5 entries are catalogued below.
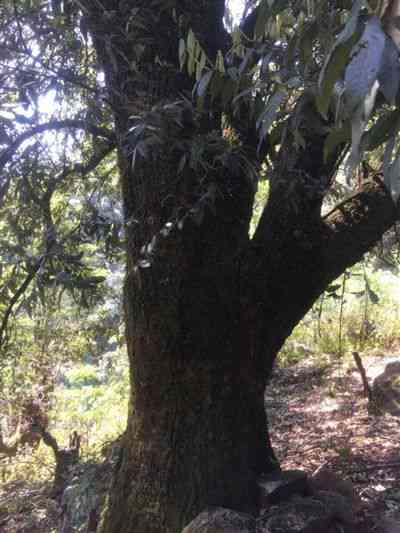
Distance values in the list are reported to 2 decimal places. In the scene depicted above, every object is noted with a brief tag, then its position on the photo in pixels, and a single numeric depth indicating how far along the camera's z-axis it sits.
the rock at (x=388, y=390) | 5.26
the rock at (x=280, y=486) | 2.58
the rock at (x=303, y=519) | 2.39
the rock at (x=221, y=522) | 2.29
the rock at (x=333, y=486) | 2.82
